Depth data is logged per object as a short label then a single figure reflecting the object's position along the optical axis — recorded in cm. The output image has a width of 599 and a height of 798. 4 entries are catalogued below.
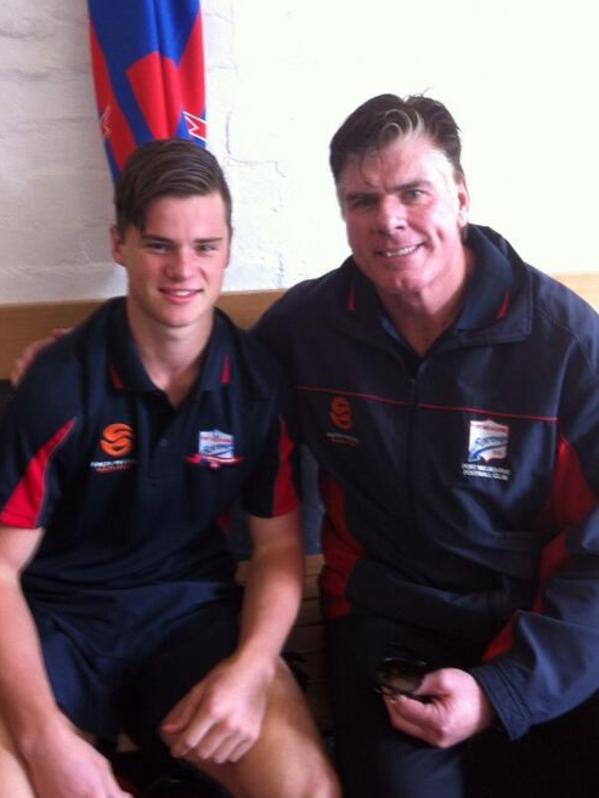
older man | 128
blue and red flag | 145
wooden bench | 162
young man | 124
